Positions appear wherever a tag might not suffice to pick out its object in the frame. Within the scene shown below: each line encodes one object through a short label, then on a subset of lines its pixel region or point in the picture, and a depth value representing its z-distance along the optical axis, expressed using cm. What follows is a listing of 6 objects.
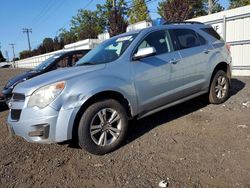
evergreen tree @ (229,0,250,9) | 2532
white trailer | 748
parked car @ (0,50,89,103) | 604
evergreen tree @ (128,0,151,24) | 2871
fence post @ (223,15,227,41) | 795
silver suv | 291
